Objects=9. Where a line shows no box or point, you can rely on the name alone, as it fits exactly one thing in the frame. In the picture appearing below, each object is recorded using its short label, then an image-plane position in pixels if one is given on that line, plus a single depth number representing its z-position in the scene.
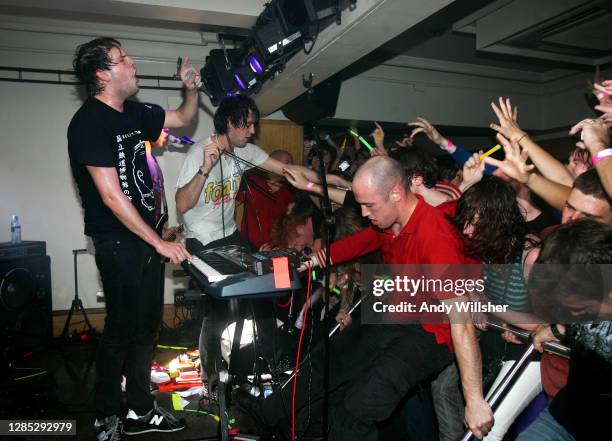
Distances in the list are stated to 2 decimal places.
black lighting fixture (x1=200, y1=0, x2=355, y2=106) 2.55
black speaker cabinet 3.78
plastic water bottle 4.47
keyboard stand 1.89
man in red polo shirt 1.63
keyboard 1.60
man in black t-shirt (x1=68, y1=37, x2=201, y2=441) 2.06
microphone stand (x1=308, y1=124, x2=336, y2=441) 1.64
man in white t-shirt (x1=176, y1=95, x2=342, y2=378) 2.81
